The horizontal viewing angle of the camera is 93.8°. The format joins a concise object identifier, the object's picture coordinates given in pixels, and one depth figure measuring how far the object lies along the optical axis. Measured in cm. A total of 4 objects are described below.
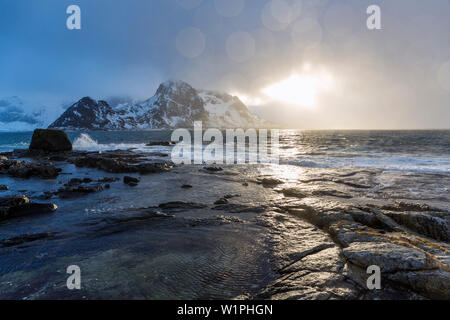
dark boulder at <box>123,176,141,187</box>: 1522
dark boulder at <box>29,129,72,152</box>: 3493
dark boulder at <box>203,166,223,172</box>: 2109
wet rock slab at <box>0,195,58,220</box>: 873
